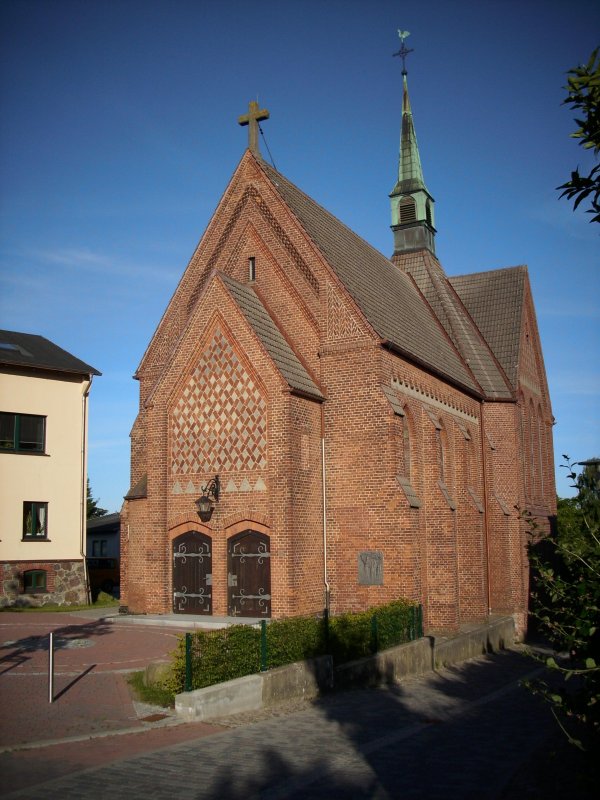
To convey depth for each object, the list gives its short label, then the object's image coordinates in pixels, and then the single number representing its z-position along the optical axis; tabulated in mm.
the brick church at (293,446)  18844
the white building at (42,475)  28094
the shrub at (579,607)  5449
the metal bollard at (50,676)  10952
